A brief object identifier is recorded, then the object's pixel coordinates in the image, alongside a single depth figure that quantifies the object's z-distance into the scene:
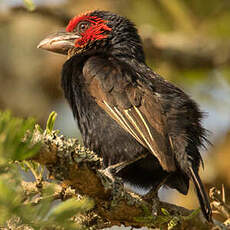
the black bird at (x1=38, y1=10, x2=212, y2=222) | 2.91
